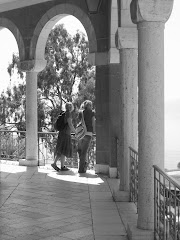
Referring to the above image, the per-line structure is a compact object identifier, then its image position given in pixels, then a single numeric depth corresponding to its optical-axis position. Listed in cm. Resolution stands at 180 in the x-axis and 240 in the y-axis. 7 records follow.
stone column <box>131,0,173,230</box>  536
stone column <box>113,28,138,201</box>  761
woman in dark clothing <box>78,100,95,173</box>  1052
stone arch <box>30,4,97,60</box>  1070
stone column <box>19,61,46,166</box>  1200
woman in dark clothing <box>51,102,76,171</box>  1084
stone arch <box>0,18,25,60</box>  1218
